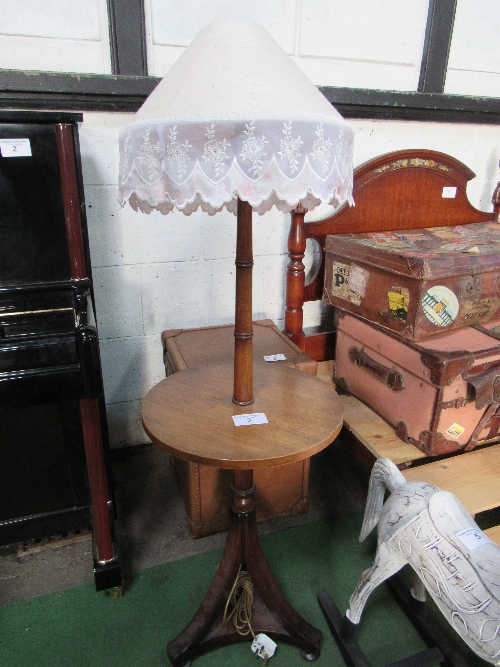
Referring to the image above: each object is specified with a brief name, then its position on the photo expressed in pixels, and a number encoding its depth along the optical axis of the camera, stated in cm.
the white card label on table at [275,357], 164
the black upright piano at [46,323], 123
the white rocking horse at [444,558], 96
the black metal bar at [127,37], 161
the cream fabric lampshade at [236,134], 75
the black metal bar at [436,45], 197
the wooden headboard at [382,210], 199
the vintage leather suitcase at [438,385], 148
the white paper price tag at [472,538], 101
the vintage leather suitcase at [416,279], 151
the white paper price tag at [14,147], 121
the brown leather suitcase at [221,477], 162
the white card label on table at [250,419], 107
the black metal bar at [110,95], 157
